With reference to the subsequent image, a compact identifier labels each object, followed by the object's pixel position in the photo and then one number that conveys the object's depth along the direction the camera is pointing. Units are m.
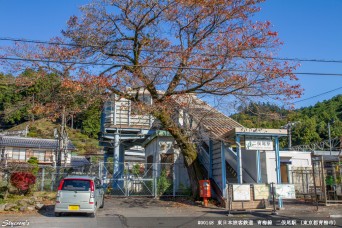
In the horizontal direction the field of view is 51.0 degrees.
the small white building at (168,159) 21.84
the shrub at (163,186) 20.70
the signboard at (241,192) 15.35
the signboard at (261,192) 15.98
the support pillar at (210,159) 19.57
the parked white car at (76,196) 13.89
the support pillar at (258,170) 17.55
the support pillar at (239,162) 16.88
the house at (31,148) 47.16
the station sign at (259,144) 16.72
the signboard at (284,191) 15.48
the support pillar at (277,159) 16.95
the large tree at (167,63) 15.90
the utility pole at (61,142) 24.70
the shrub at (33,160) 39.80
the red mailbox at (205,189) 17.16
